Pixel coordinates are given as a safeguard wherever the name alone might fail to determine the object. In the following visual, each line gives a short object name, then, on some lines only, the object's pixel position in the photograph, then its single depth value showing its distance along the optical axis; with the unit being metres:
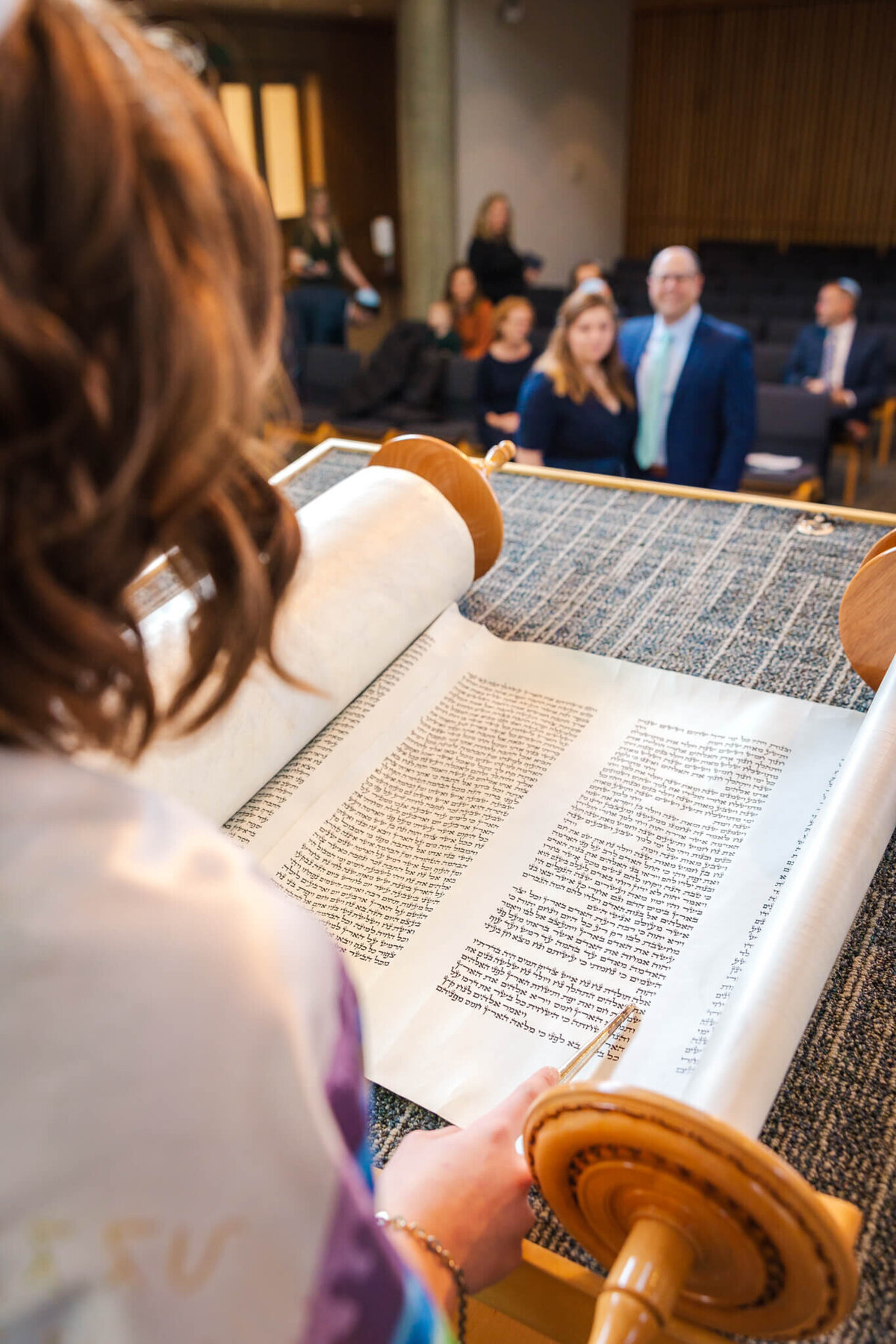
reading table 0.51
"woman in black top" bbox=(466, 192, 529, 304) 5.76
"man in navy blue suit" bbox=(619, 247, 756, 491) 2.66
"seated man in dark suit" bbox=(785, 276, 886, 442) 4.68
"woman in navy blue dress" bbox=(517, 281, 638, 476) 2.63
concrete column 6.42
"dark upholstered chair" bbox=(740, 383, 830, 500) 3.90
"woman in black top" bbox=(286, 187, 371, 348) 5.41
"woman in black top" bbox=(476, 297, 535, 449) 4.12
